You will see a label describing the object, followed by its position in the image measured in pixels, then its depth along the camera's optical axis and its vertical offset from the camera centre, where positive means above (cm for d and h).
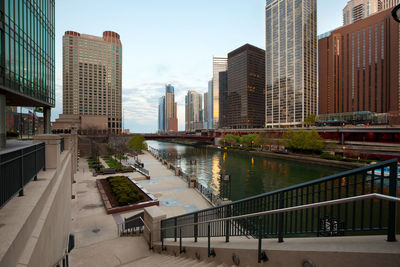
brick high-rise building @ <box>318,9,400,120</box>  11019 +4058
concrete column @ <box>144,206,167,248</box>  887 -407
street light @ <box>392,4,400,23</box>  372 +228
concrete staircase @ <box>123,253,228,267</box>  537 -438
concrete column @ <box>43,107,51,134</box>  2226 +143
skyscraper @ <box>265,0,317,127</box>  13388 +4778
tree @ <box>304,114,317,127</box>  10780 +650
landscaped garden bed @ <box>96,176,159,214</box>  1527 -545
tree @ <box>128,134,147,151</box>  5667 -321
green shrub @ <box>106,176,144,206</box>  1598 -517
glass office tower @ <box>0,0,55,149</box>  1267 +605
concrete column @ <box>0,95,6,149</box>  1198 +66
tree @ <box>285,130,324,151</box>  4997 -226
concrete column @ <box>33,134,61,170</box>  917 -76
